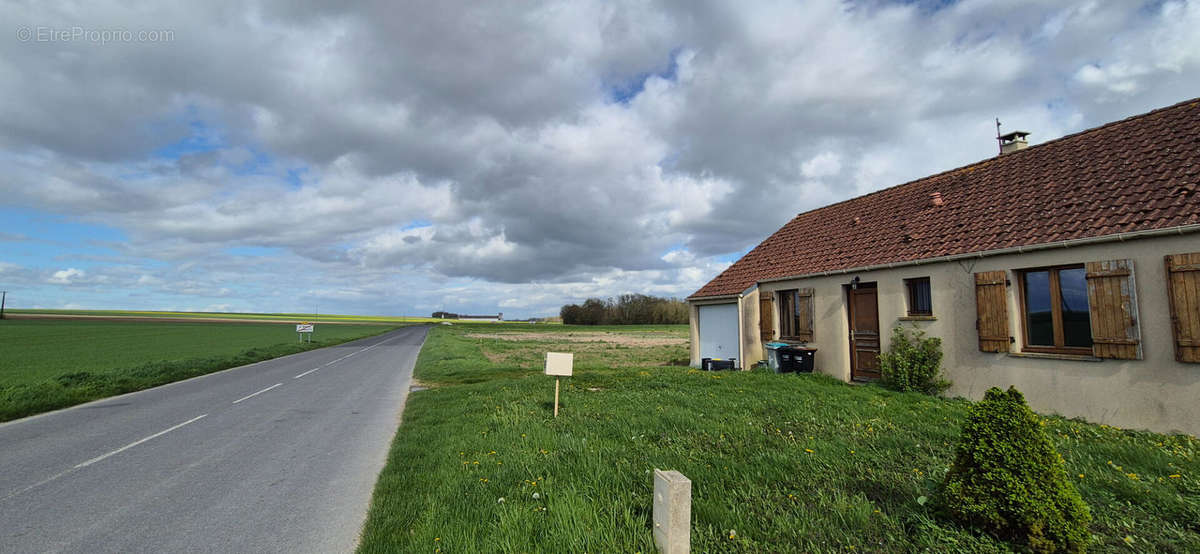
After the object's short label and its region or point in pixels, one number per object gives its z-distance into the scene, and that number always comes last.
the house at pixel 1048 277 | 7.72
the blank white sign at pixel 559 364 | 8.92
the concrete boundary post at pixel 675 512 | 3.27
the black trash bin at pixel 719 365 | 16.28
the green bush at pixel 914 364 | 10.76
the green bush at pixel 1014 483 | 3.38
